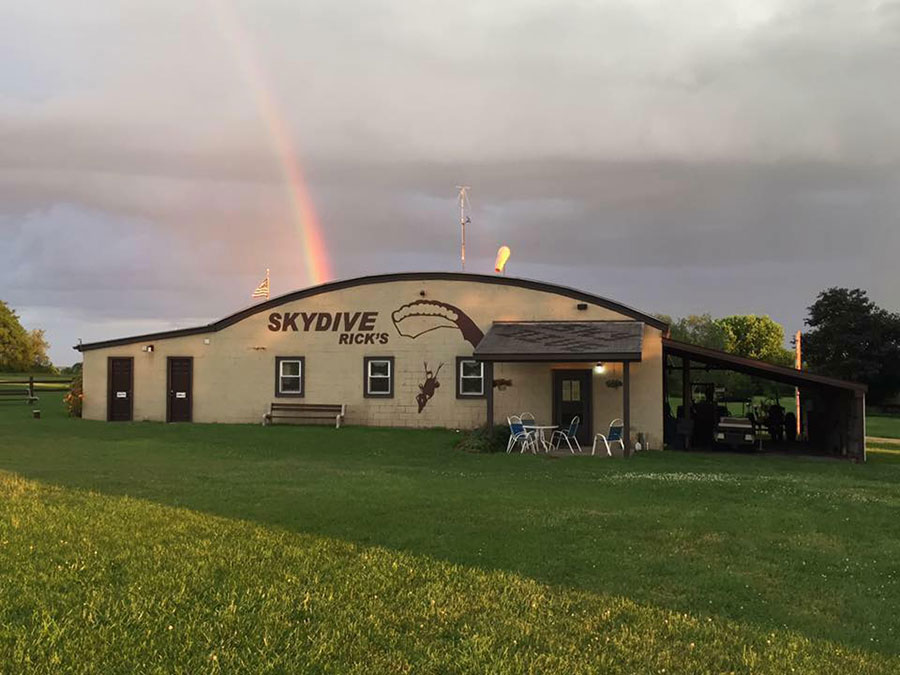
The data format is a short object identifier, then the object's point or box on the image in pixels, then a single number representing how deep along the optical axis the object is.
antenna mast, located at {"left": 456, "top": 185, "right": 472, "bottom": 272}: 25.61
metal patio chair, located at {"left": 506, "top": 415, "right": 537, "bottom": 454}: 17.72
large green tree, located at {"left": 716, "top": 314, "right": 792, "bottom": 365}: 77.13
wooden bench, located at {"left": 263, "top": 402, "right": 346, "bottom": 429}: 22.22
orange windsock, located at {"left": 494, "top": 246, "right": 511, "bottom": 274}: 24.42
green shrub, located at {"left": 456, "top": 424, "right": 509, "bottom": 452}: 17.61
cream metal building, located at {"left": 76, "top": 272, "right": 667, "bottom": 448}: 20.27
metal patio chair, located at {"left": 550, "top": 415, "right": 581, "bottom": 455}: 19.40
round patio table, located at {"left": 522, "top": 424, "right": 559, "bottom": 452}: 17.60
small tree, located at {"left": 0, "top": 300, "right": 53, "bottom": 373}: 68.75
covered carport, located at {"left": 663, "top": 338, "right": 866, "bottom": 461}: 18.00
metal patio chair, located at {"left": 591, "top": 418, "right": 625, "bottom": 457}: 17.66
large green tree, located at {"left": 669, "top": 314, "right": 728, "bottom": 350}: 74.88
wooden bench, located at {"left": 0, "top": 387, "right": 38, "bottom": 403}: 33.84
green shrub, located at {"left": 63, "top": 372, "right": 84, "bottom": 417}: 25.28
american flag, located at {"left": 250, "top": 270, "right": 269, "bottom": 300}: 25.92
